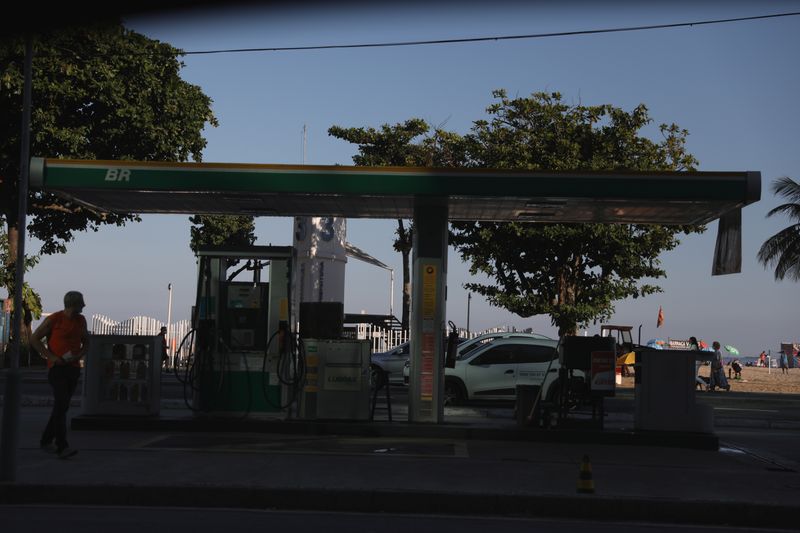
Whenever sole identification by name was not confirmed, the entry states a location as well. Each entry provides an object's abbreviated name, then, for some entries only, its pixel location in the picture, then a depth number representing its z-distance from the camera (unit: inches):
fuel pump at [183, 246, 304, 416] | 601.9
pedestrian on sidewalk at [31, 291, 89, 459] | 445.4
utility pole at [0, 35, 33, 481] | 377.1
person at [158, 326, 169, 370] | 1456.4
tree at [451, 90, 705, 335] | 1374.3
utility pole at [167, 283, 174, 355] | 1605.6
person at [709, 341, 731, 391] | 1322.6
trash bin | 605.6
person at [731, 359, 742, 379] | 1913.1
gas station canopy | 557.6
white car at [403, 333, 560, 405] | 870.4
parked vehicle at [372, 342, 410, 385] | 1103.6
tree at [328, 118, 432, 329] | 1662.2
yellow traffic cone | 378.6
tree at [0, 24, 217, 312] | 1201.4
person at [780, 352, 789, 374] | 2556.8
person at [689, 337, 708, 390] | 1289.5
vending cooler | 592.4
